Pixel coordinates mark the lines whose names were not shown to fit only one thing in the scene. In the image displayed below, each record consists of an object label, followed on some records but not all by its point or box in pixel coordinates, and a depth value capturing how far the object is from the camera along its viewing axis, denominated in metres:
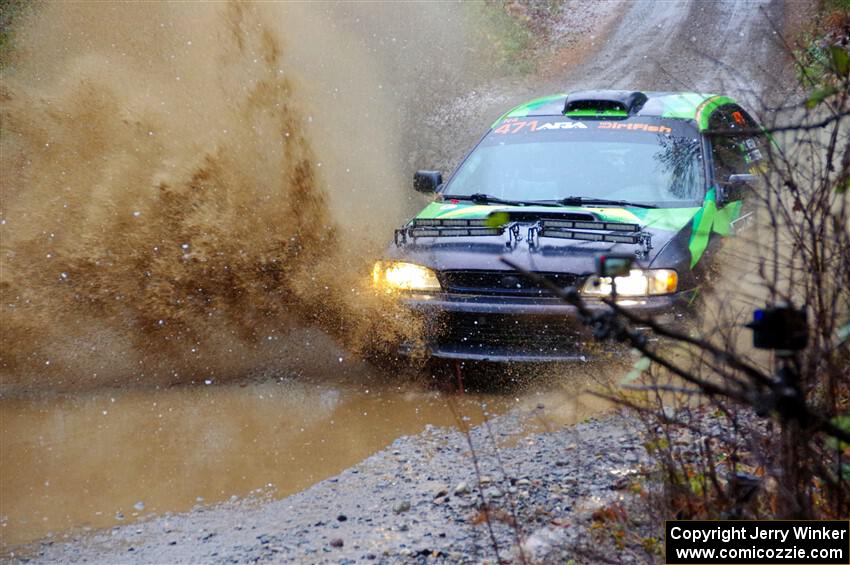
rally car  21.20
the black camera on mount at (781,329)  10.55
